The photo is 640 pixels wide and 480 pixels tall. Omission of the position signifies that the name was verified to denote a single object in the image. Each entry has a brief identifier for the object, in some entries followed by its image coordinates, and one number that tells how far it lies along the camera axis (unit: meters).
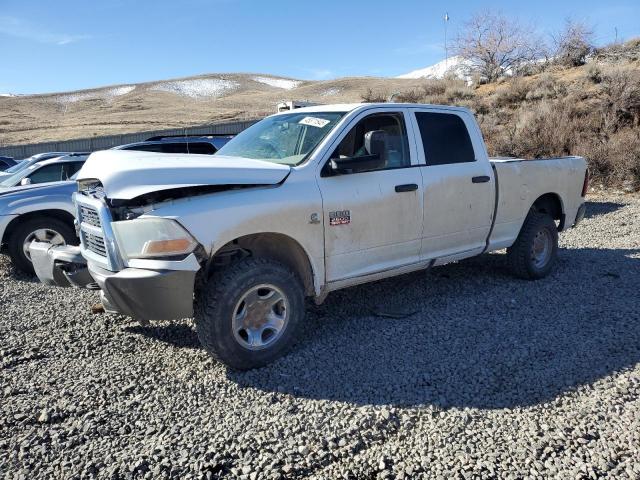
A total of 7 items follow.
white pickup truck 3.61
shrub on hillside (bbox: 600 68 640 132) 15.75
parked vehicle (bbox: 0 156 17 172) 17.97
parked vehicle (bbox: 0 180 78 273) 6.80
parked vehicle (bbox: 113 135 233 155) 10.16
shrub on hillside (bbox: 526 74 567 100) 20.16
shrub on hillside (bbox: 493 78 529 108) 21.39
